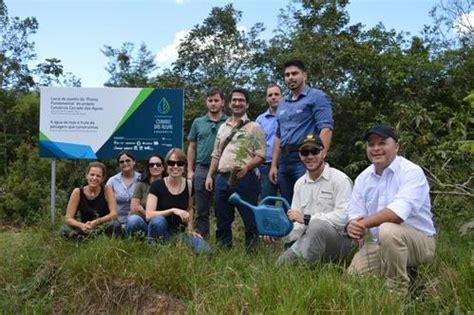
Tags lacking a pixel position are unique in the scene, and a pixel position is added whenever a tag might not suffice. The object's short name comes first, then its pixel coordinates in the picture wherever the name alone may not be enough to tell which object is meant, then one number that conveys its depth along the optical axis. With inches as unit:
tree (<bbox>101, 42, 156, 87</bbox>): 1044.5
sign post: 289.1
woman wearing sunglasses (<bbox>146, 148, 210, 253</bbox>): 204.5
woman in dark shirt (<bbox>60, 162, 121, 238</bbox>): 221.0
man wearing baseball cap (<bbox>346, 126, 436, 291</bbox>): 147.4
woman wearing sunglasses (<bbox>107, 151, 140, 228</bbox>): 241.1
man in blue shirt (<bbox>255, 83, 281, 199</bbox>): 232.8
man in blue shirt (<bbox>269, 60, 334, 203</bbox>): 205.9
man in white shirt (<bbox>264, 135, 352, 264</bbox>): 163.8
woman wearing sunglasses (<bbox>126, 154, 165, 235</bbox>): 224.4
